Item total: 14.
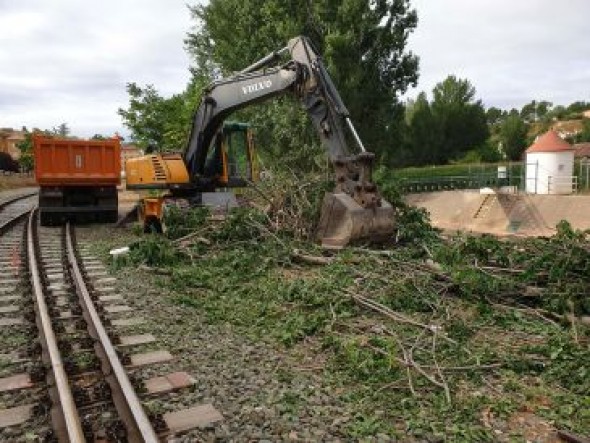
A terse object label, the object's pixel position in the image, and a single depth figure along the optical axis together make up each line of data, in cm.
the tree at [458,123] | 6406
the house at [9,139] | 8535
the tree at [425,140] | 6134
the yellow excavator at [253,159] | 1002
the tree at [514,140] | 6412
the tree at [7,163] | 5850
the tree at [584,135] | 6301
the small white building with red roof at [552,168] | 3450
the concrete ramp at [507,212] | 2677
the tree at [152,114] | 3422
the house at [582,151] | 4198
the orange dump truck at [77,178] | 1642
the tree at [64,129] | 9321
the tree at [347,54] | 2656
